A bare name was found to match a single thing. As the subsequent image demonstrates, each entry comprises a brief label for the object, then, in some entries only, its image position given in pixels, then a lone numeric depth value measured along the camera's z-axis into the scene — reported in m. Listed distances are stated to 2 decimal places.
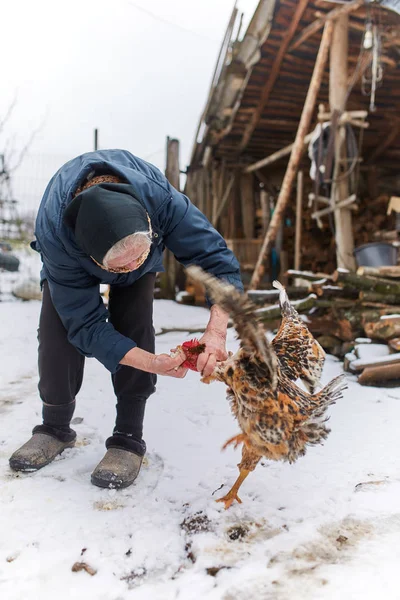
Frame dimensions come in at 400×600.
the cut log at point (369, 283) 4.05
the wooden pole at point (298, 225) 8.30
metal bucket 5.34
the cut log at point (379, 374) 3.22
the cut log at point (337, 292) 4.30
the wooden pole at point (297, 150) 5.91
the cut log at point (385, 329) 3.55
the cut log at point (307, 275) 5.24
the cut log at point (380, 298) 4.04
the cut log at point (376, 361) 3.25
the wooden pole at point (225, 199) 9.24
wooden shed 5.89
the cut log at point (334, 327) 3.96
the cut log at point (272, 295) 5.00
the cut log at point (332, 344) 4.14
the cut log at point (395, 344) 3.39
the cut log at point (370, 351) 3.47
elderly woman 1.55
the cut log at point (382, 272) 4.35
